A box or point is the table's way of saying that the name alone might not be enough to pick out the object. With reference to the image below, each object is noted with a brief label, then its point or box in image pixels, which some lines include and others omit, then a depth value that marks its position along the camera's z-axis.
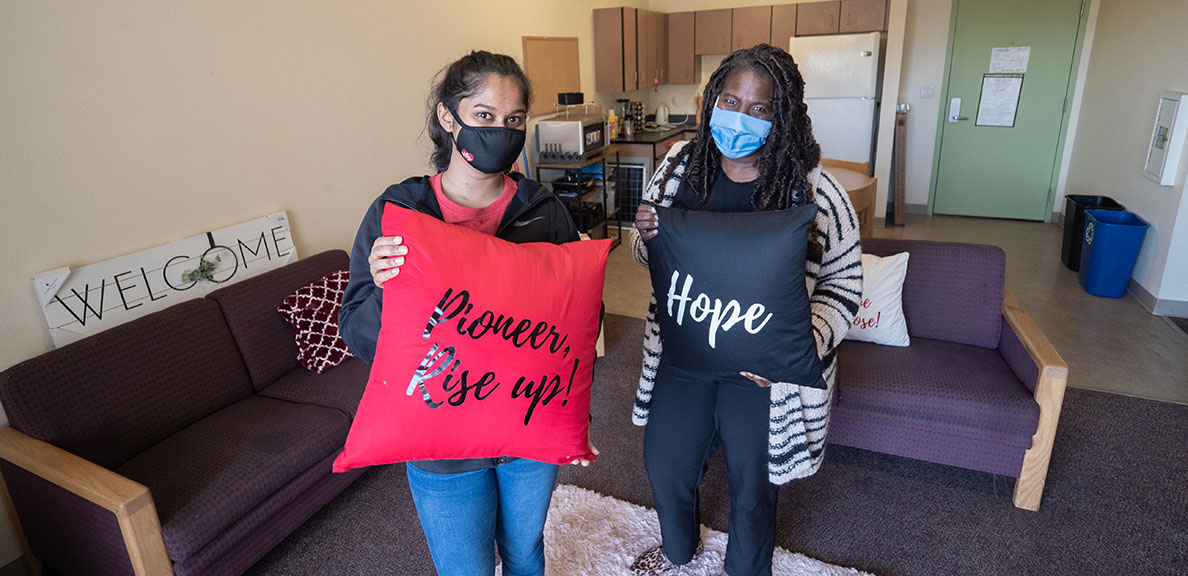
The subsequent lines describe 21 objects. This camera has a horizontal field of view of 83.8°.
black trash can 4.42
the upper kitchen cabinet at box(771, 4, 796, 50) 5.64
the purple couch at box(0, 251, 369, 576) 1.71
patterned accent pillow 2.47
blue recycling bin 3.94
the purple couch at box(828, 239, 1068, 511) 2.14
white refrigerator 5.30
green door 5.38
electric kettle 6.24
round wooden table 3.62
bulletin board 4.46
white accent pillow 2.46
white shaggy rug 1.97
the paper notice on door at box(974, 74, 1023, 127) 5.58
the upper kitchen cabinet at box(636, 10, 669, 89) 5.60
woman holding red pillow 1.22
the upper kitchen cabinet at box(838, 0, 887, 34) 5.37
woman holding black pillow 1.43
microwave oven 4.40
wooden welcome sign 2.06
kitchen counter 5.43
